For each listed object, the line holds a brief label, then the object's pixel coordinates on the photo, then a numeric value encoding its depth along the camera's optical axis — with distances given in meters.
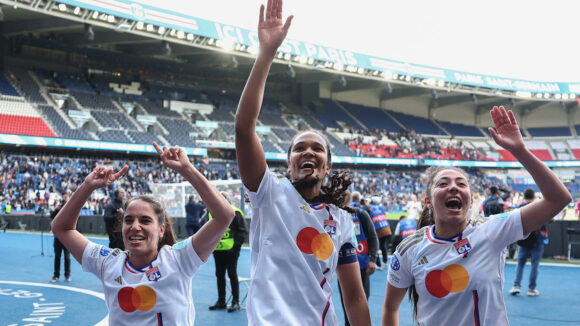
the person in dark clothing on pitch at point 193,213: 13.65
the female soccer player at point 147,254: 2.71
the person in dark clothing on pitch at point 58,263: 10.33
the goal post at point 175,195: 20.72
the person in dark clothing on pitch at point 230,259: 7.86
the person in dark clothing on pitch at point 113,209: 10.41
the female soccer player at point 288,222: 2.12
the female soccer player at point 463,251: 2.45
